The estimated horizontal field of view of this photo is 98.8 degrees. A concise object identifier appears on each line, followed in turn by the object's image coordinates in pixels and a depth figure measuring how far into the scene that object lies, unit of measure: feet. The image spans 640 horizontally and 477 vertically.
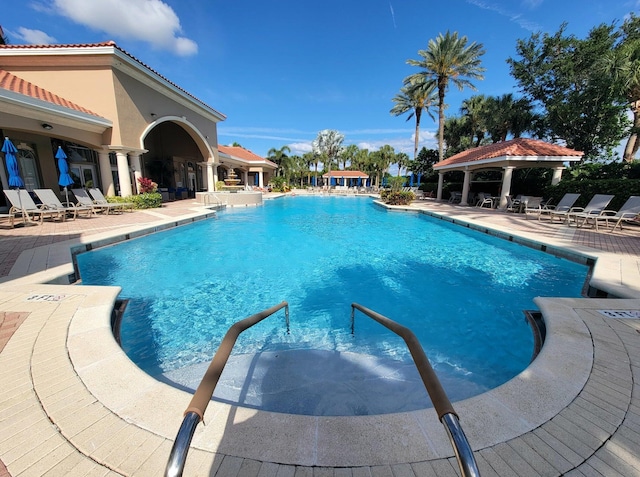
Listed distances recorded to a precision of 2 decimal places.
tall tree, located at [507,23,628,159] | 53.36
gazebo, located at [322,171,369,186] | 173.37
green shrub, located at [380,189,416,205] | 62.39
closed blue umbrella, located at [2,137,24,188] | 29.60
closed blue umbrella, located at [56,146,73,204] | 34.50
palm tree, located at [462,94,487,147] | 90.84
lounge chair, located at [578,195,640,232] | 30.52
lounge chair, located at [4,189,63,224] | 28.92
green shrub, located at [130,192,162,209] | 45.50
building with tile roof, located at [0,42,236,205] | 34.32
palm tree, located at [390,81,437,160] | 91.45
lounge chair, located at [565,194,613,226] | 32.82
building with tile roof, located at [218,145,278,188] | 87.92
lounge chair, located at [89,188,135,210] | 38.81
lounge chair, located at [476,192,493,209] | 54.42
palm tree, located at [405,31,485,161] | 73.15
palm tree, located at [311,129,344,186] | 197.47
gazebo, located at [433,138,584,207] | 45.57
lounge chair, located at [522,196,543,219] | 46.31
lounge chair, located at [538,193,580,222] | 37.24
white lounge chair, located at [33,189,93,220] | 31.50
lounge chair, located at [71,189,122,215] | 36.68
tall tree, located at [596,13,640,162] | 45.37
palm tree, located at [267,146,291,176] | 147.23
